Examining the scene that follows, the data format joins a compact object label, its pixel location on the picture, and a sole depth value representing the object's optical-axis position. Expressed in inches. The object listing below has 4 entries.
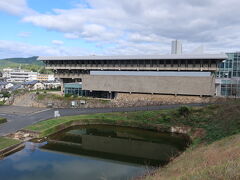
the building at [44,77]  4362.5
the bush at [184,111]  1128.3
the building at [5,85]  2892.0
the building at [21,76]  4330.2
